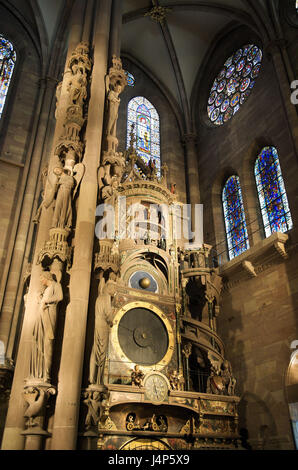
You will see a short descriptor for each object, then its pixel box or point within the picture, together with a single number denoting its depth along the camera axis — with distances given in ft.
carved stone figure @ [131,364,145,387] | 25.41
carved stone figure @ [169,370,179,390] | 26.96
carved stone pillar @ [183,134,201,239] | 49.03
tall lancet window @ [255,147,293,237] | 36.94
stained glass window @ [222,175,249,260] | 41.75
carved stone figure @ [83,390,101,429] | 15.10
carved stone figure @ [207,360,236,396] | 29.35
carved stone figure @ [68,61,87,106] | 23.09
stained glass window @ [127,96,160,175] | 53.01
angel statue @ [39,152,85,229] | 18.74
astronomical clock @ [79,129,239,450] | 18.22
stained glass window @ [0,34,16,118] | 45.41
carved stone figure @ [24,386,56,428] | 14.44
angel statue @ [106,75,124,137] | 23.52
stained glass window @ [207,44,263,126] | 47.60
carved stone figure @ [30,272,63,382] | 15.30
